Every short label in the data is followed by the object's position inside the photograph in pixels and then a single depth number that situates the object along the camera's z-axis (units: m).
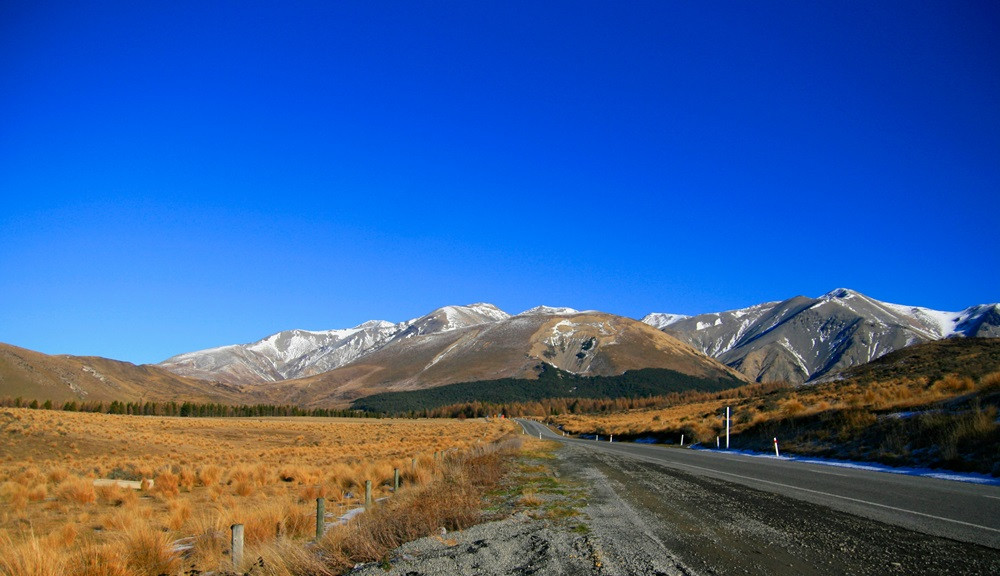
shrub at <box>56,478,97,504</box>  16.53
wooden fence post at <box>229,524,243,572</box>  8.46
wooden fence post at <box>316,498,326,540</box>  10.17
